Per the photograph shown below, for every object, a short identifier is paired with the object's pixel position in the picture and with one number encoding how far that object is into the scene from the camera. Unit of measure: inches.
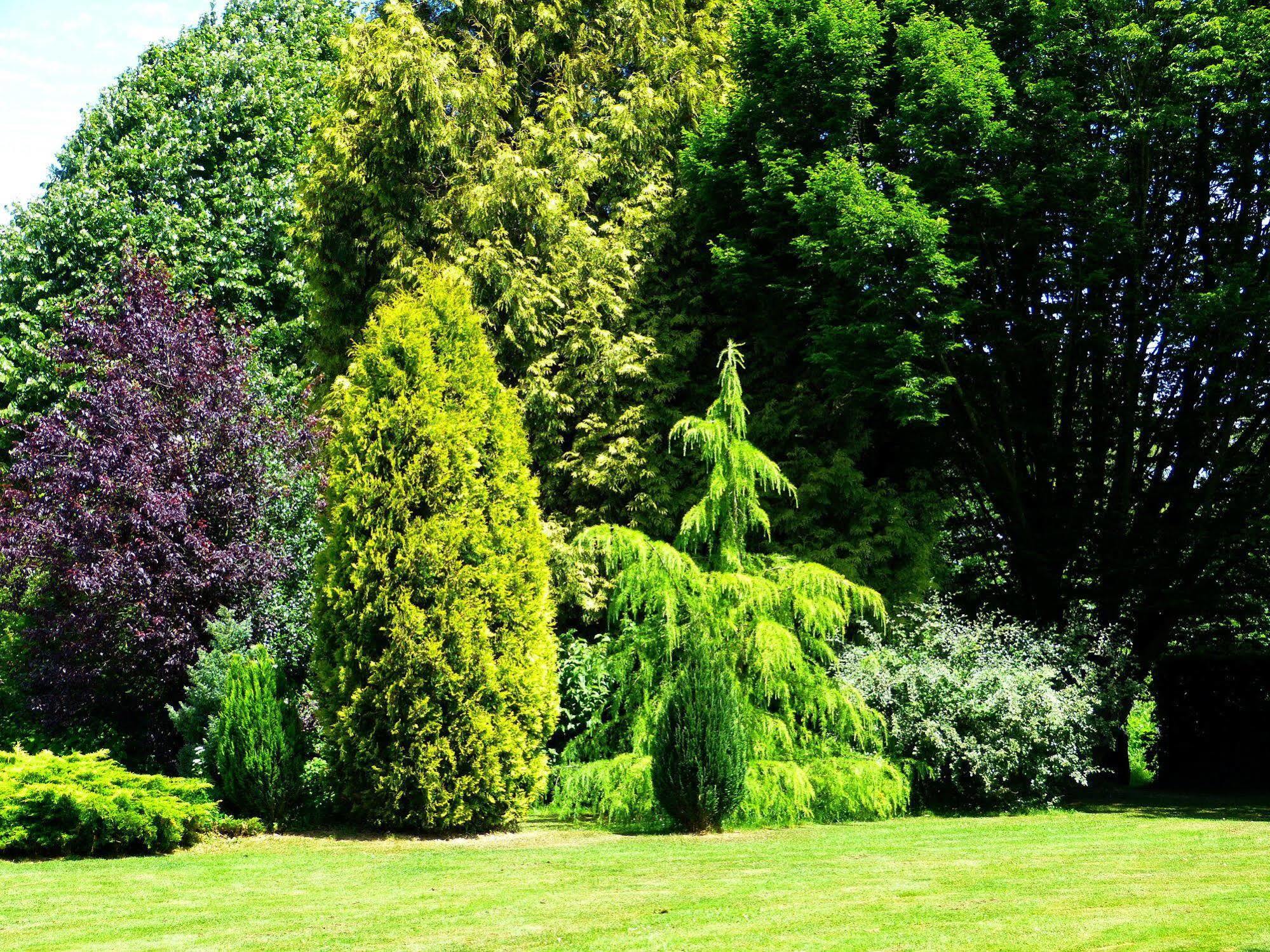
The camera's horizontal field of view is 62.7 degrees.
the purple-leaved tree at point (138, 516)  437.4
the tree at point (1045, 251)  495.5
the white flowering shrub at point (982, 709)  449.7
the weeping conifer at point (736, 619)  423.8
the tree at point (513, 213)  548.1
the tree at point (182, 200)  805.2
